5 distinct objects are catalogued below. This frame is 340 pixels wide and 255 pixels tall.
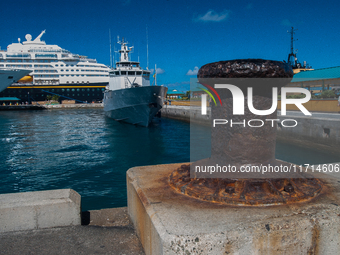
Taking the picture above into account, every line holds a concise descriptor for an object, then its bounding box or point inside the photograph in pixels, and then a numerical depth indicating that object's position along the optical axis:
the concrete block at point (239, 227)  1.67
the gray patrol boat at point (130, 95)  25.58
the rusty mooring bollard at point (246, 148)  2.18
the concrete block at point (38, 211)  2.55
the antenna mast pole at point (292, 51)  38.48
